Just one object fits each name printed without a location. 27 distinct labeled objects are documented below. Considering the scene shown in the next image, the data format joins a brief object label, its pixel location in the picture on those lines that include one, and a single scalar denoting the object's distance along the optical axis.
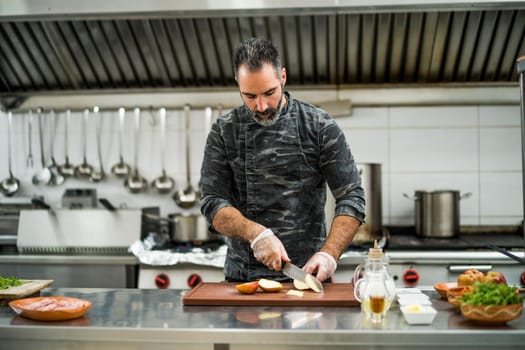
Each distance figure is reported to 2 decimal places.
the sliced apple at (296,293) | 2.03
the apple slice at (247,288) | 2.08
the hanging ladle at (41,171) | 4.46
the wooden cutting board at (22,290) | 2.08
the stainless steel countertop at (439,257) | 3.49
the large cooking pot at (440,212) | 3.87
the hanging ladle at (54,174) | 4.47
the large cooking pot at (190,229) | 4.01
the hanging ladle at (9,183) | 4.48
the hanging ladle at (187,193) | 4.36
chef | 2.44
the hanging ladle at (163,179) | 4.39
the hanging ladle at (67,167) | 4.45
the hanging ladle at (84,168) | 4.45
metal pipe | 2.06
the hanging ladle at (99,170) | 4.42
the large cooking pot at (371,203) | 3.80
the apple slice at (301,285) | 2.14
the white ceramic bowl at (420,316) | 1.72
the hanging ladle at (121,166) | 4.42
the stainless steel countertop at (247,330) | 1.66
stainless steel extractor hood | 3.78
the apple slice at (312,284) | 2.10
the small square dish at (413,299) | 1.89
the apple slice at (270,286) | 2.10
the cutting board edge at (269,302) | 1.97
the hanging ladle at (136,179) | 4.40
